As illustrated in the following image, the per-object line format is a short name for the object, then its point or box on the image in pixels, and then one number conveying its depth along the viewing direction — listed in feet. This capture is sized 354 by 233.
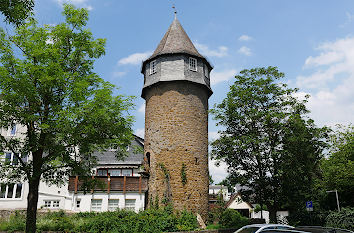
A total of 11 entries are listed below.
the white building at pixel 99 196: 74.69
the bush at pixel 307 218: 67.00
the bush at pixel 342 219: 60.64
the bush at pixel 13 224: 51.93
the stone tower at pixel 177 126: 66.08
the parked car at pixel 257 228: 32.50
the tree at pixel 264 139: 53.21
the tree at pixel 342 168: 63.52
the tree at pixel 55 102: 40.27
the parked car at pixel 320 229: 30.32
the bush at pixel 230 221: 65.59
